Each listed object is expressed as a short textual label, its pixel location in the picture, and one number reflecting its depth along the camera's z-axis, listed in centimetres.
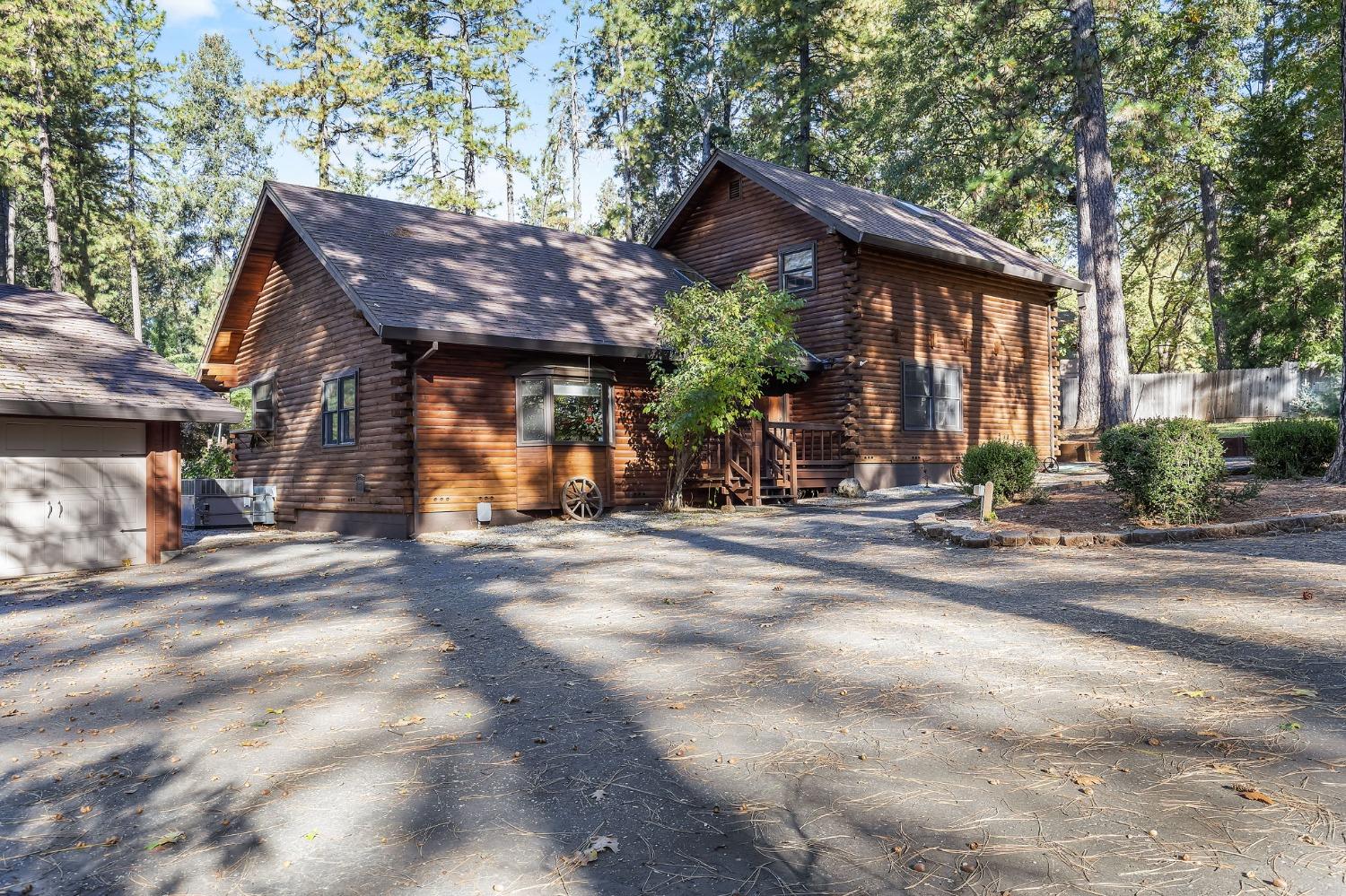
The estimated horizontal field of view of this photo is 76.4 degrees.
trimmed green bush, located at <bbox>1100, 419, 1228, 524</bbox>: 920
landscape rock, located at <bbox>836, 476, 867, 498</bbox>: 1705
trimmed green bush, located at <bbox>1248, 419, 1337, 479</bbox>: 1275
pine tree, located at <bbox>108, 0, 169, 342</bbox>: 2877
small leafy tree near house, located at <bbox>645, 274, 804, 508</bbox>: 1436
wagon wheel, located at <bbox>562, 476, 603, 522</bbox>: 1523
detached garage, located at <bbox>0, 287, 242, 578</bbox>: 1091
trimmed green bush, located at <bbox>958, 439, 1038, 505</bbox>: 1211
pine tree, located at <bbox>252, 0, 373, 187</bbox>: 2944
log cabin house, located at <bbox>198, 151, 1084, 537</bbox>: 1462
